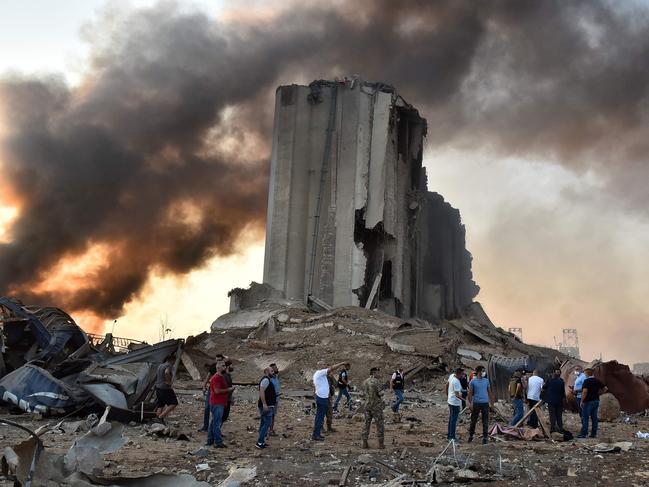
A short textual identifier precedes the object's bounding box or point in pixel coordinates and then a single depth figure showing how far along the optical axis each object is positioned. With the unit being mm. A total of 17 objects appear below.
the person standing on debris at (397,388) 13484
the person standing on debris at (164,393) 11125
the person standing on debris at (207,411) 10979
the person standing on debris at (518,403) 11594
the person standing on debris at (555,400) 11000
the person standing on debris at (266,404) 9219
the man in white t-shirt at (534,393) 11125
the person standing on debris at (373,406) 9406
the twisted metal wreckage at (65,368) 11539
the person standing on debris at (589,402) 10727
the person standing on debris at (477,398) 10078
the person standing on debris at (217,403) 9312
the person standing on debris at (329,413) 10966
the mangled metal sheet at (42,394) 11492
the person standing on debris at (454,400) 10141
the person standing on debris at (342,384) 13492
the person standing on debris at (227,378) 10366
